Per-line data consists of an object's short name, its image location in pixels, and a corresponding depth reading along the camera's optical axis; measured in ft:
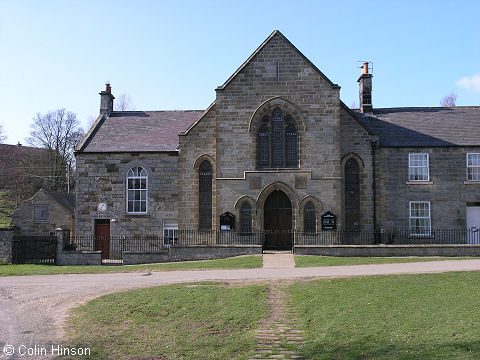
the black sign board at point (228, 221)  87.04
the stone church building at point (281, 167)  87.40
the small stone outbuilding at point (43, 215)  136.77
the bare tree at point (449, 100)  218.16
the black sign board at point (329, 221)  85.71
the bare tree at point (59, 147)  197.88
